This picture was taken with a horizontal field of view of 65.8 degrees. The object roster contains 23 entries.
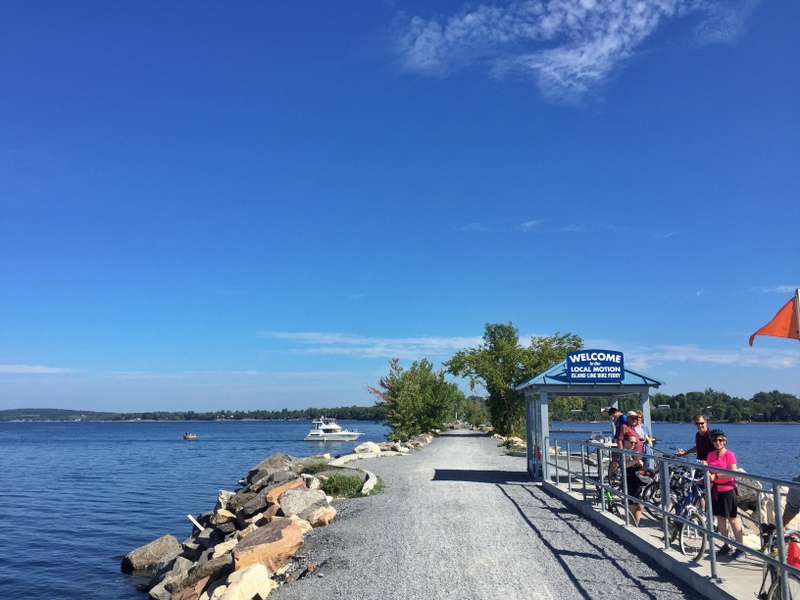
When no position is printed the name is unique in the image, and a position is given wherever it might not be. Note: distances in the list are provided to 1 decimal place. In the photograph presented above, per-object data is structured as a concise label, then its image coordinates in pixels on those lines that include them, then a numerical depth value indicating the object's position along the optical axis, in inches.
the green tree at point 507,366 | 1517.0
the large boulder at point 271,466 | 836.0
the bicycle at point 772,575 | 205.0
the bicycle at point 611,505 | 409.4
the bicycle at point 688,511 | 297.0
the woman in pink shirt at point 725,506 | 281.0
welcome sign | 571.5
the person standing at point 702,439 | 351.9
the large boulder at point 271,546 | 357.1
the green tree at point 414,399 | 1566.2
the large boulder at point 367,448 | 1251.7
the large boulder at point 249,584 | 295.9
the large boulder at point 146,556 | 647.8
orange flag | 277.7
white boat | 3272.6
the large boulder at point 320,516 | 443.5
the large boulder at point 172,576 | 474.0
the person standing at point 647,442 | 422.3
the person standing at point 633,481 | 377.5
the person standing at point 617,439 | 430.6
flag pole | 263.9
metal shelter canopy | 577.0
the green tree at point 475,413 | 3425.2
